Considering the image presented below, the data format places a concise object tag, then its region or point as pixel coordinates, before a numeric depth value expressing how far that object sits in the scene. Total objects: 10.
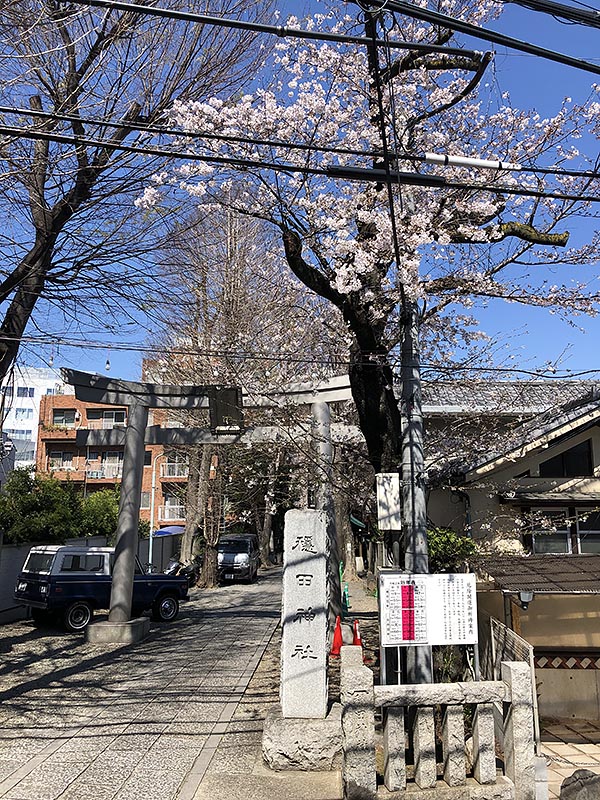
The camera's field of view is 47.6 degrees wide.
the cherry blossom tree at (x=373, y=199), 9.12
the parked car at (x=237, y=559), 28.89
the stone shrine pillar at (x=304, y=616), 7.42
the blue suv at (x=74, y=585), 15.44
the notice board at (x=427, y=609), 7.08
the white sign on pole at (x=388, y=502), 8.49
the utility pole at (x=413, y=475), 8.00
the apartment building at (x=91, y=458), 43.19
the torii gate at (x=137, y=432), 13.96
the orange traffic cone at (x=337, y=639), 10.19
